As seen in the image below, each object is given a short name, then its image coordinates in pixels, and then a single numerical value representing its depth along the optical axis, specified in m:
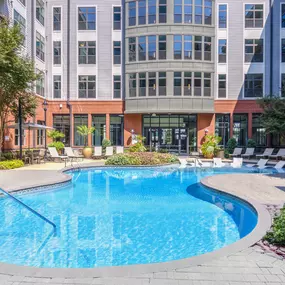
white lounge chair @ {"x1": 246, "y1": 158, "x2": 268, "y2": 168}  16.97
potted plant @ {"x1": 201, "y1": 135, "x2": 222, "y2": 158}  22.03
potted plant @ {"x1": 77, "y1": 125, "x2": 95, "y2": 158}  22.84
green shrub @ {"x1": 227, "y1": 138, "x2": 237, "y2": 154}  22.94
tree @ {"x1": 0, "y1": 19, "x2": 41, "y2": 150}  14.20
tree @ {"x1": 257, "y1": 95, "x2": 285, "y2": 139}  19.30
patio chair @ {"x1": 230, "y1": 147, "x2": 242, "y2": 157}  22.50
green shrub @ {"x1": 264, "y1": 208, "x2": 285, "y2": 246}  4.50
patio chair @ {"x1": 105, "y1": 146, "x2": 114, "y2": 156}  22.39
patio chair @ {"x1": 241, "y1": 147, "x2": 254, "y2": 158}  21.90
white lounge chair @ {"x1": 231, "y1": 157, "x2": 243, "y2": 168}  17.44
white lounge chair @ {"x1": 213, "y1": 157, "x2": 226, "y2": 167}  17.70
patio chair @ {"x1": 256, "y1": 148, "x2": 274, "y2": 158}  21.08
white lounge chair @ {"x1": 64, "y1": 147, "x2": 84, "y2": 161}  19.62
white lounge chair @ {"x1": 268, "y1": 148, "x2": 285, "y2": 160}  20.42
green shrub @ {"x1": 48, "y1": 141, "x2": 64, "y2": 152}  21.84
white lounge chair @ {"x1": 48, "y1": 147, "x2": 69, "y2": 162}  19.14
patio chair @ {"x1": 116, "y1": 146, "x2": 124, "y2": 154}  22.88
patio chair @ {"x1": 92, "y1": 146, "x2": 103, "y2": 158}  22.33
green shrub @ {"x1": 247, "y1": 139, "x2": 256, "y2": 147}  22.89
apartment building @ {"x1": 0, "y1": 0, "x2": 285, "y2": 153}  22.97
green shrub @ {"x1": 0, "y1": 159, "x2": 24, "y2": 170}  14.90
